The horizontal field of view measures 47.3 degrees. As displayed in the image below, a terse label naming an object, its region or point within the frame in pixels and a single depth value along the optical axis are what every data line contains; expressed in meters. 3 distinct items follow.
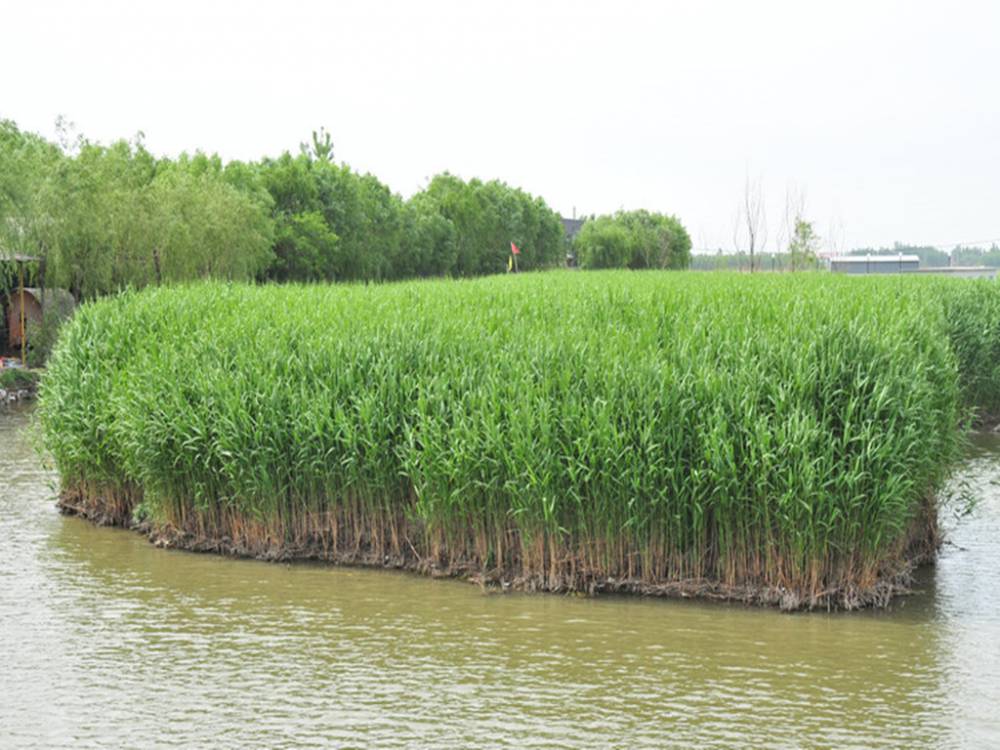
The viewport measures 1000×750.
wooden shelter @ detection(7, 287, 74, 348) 28.94
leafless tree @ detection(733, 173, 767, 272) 61.84
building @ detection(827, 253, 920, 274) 78.00
